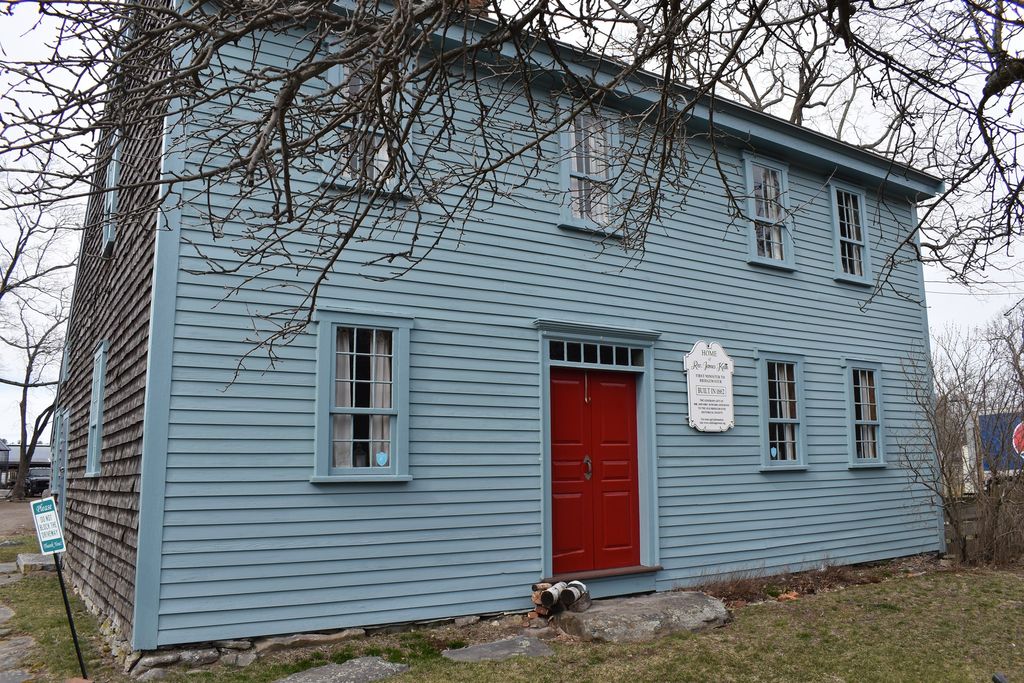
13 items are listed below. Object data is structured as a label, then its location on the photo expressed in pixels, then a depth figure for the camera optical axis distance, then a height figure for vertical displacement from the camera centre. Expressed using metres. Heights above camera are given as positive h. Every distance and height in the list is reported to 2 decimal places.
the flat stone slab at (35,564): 12.22 -1.63
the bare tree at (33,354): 33.53 +4.52
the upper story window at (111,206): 10.36 +3.19
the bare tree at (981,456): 11.52 -0.02
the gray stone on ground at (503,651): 6.81 -1.66
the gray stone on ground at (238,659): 6.55 -1.64
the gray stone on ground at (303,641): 6.77 -1.57
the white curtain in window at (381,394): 7.70 +0.58
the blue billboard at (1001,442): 11.70 +0.18
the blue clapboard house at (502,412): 6.92 +0.46
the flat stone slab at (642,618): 7.26 -1.50
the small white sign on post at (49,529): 6.27 -0.57
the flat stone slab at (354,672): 6.14 -1.67
